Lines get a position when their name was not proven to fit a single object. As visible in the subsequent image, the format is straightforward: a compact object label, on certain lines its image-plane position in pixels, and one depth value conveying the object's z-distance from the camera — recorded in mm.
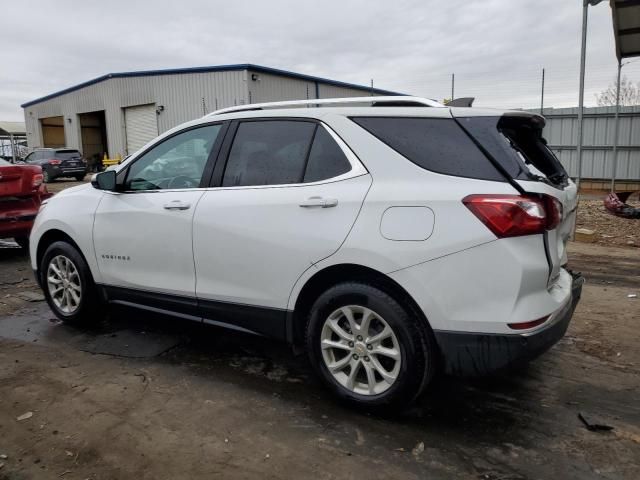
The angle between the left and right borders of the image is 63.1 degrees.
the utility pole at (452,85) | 17406
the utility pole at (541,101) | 16352
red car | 7109
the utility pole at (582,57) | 8062
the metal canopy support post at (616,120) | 12498
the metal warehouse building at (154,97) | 24078
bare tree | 29062
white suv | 2582
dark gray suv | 24656
